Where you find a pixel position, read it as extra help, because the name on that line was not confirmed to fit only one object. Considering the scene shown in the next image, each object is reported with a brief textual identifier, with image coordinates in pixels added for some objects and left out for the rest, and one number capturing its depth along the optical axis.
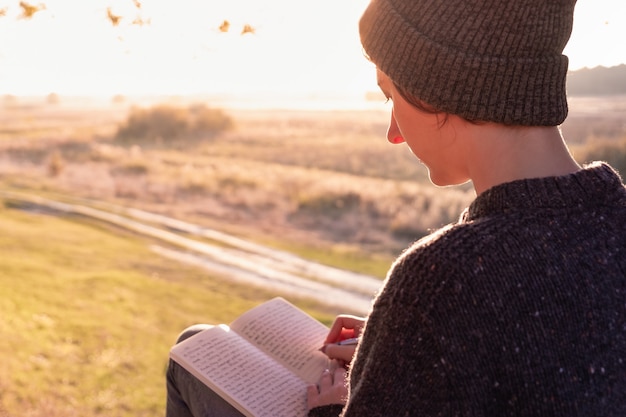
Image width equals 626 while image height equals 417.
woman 0.88
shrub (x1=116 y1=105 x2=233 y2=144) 24.28
